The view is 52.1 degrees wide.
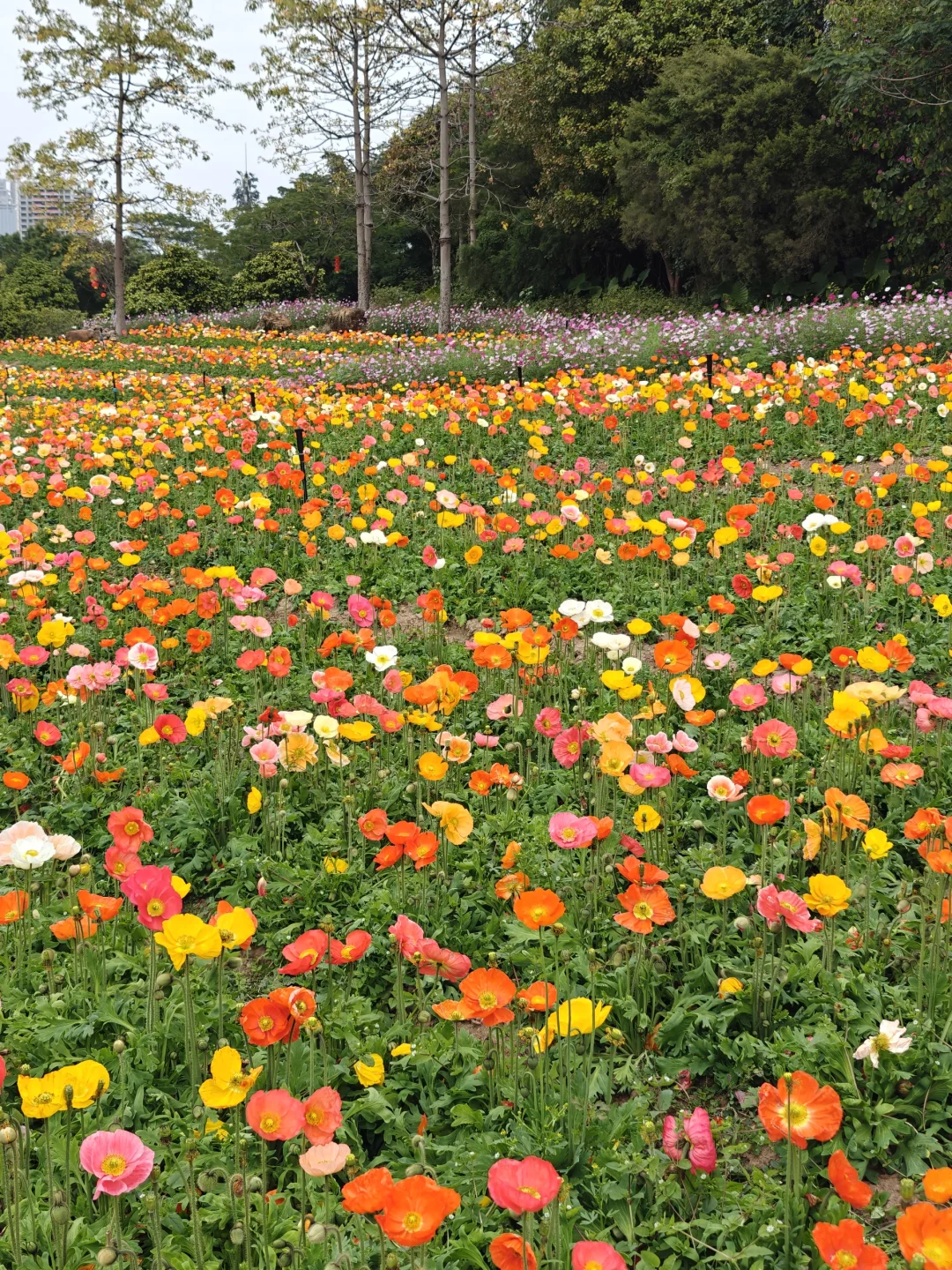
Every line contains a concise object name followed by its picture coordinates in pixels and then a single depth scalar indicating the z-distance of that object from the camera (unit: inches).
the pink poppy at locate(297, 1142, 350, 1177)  58.6
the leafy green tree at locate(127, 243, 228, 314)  1346.0
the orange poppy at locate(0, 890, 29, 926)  93.2
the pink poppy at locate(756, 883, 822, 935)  80.4
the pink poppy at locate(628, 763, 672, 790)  101.0
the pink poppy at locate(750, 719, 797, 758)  106.6
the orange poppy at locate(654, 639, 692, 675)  121.2
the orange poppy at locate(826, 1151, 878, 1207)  57.0
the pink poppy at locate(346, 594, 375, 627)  138.2
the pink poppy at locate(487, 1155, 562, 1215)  50.8
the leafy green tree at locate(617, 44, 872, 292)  710.5
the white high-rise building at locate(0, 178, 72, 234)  954.1
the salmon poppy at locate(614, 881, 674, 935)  83.5
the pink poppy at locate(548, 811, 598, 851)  85.1
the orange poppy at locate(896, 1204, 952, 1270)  49.0
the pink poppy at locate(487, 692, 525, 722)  129.0
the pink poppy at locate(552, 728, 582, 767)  114.4
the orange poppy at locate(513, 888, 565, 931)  77.6
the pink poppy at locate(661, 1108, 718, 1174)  72.6
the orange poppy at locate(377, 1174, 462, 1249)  49.6
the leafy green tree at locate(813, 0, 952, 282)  582.2
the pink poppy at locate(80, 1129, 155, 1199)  58.8
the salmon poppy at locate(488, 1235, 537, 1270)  59.8
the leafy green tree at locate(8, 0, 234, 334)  903.7
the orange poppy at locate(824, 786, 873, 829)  94.5
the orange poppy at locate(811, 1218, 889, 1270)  51.6
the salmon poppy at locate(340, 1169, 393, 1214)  52.9
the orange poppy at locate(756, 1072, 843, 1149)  62.6
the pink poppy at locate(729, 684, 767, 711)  112.0
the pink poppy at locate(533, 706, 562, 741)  112.0
